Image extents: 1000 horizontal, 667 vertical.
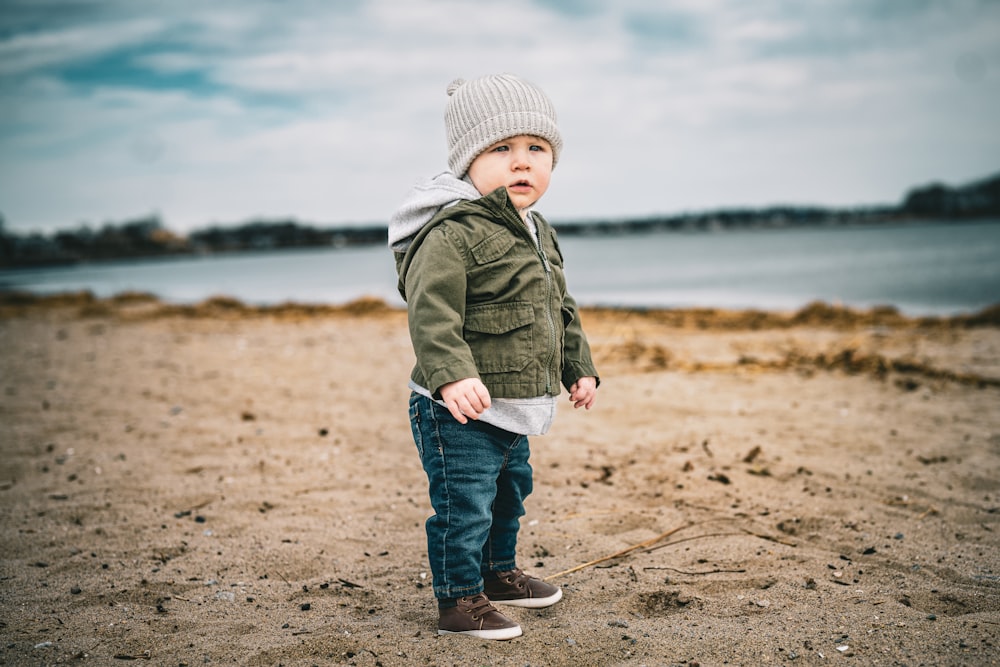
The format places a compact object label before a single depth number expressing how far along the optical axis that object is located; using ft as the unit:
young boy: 7.41
